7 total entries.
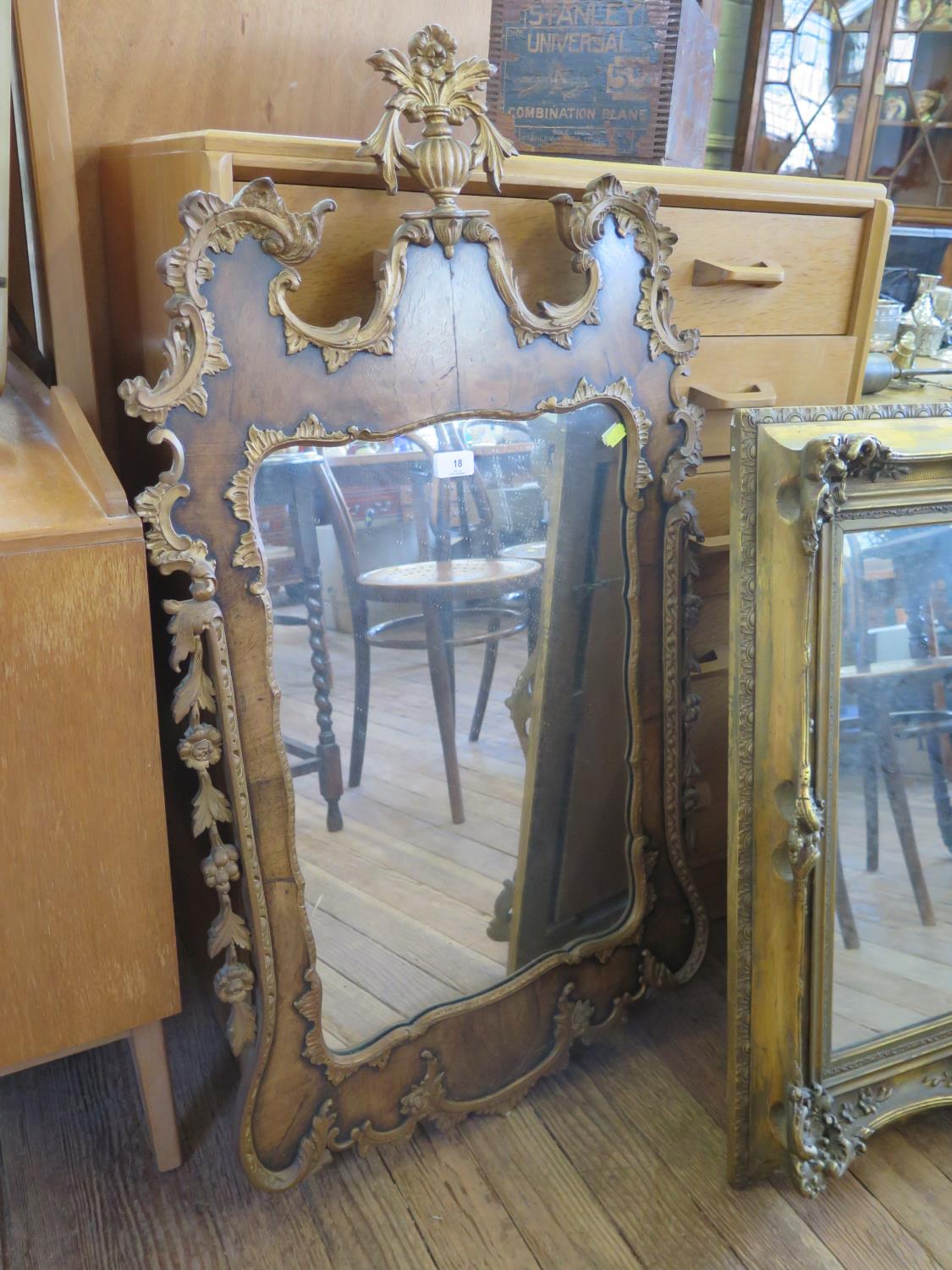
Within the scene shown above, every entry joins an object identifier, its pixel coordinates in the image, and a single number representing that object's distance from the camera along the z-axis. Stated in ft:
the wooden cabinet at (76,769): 2.96
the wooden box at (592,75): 4.11
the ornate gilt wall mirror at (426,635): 3.19
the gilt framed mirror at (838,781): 3.48
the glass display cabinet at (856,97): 9.91
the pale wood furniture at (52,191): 3.61
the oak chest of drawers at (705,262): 3.34
